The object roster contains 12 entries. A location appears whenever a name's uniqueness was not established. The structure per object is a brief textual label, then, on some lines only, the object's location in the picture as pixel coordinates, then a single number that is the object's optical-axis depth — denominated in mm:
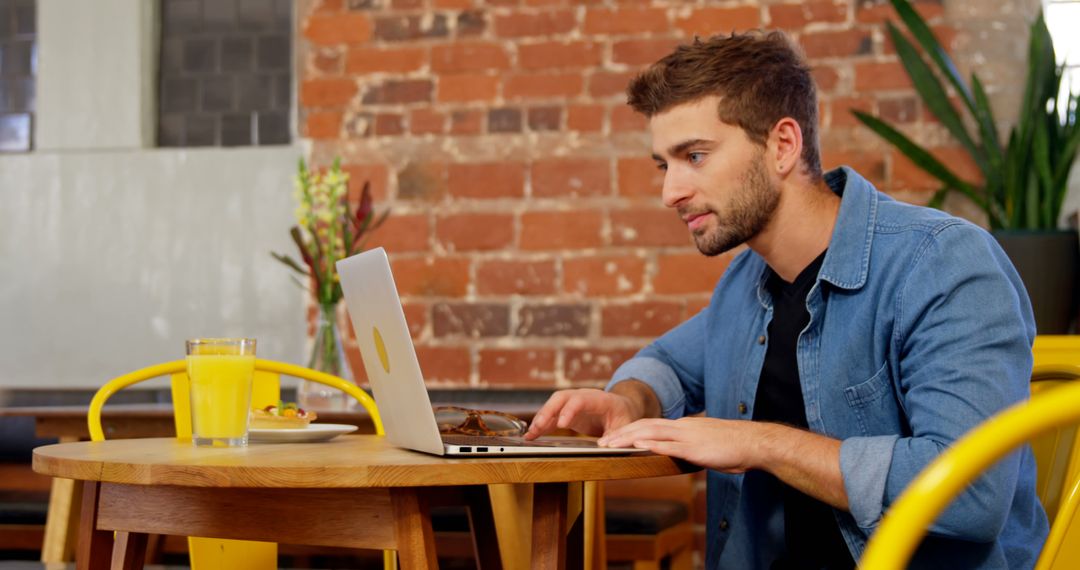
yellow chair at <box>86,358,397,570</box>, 1906
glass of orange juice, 1566
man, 1360
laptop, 1317
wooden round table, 1229
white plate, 1681
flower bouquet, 2789
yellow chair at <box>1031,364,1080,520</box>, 1609
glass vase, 2777
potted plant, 2744
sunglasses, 1519
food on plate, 1719
